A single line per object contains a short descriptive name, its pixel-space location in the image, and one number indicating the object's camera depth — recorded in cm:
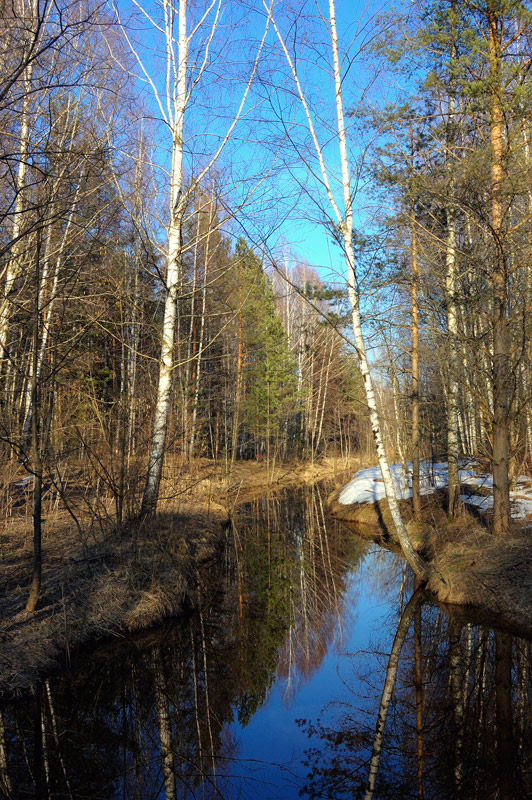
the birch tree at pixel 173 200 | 857
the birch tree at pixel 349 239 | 876
